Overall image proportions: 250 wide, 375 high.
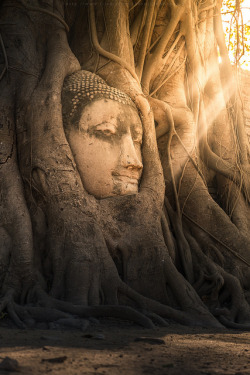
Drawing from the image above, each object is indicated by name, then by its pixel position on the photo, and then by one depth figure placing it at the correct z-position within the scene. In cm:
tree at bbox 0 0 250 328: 330
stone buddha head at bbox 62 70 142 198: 383
